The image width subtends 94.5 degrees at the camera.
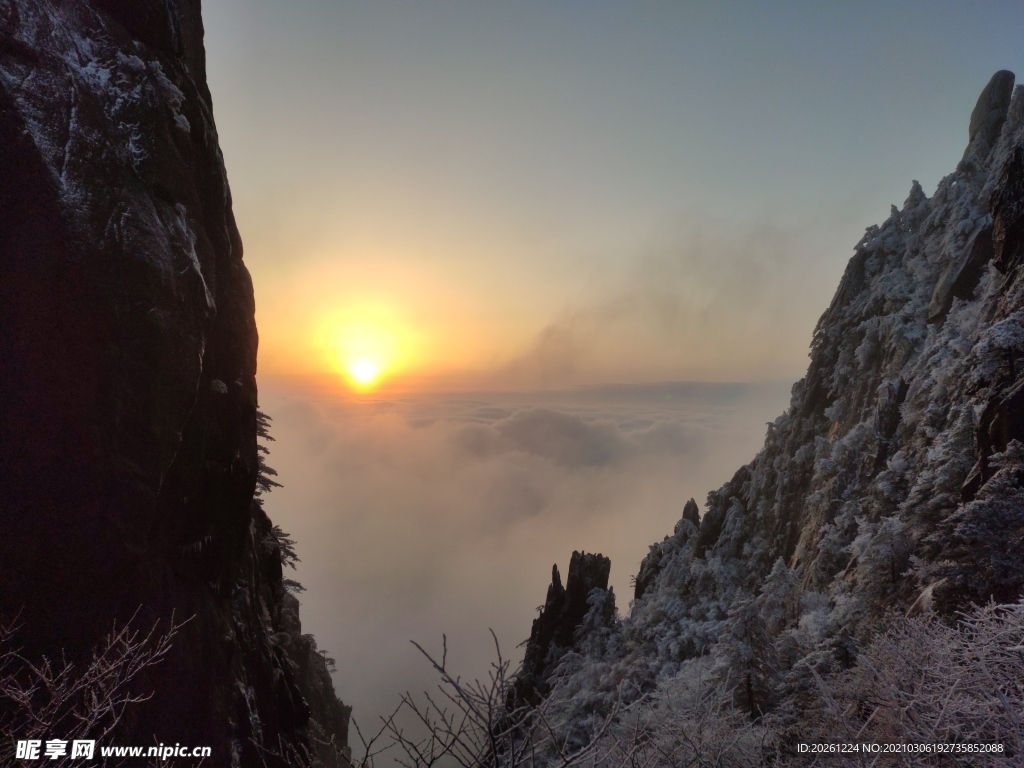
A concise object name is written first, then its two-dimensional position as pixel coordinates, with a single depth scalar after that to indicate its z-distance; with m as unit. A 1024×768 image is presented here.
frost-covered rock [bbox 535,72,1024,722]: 19.30
